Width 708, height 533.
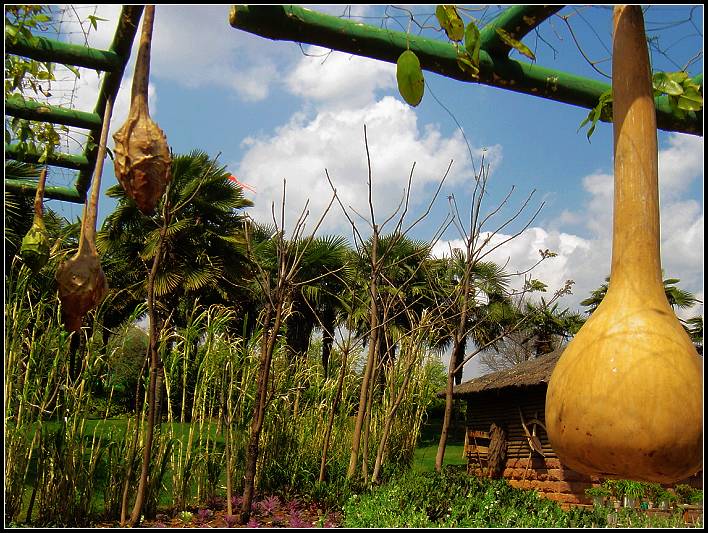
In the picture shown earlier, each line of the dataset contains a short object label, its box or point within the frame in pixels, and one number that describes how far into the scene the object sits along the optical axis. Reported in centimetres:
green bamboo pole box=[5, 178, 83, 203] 408
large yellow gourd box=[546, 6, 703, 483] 73
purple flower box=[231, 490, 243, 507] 629
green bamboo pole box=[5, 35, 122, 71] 215
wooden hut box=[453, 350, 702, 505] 1075
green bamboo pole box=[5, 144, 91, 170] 296
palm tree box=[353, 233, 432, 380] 1695
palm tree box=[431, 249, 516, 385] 1795
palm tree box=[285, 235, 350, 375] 1692
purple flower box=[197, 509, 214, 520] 597
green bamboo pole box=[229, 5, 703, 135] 161
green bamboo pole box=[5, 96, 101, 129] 256
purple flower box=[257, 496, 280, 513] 627
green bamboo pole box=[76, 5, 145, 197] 130
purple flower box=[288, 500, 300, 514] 640
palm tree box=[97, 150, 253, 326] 1252
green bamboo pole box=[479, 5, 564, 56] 158
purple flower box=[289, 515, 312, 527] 586
